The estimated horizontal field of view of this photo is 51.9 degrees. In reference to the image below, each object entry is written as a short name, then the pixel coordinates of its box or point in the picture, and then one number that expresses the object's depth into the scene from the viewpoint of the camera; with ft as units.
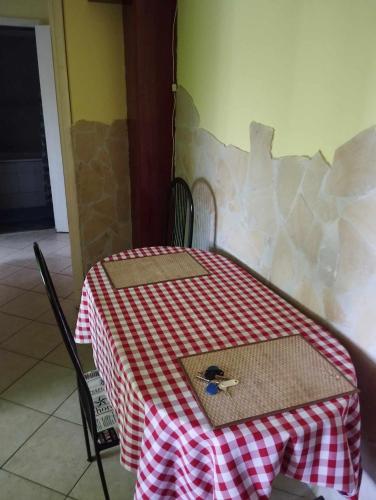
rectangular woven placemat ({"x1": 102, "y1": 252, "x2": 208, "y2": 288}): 4.73
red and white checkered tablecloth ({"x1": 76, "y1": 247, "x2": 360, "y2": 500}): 2.59
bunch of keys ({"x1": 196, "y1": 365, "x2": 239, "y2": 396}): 2.91
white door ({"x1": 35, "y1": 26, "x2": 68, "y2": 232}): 10.59
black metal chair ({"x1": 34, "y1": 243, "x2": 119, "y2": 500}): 3.24
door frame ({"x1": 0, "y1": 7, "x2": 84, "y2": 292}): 6.78
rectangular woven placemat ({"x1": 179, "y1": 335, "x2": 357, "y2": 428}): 2.76
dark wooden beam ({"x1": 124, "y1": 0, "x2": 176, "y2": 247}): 6.64
